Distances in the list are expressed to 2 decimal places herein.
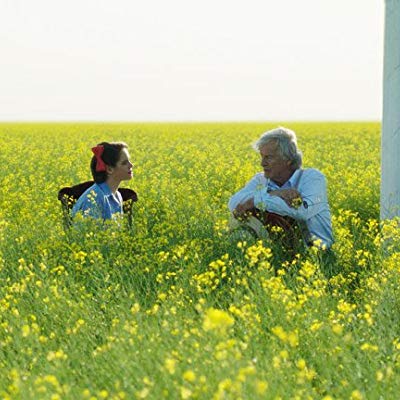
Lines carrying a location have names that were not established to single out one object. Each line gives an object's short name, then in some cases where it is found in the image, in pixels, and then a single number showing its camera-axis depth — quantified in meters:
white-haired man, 11.30
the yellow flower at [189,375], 4.63
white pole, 11.43
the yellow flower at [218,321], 4.67
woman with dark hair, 12.57
